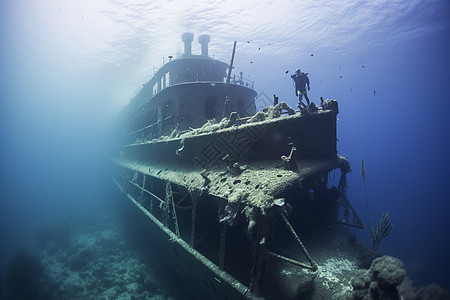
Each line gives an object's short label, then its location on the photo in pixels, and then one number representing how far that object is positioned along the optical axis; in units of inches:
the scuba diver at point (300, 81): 366.0
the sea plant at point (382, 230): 271.7
